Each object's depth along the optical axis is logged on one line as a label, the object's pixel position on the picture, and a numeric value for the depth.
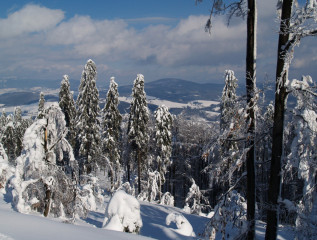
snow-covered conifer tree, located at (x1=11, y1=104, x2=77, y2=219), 11.08
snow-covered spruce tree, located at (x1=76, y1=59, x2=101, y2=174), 26.75
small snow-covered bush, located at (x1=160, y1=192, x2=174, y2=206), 27.50
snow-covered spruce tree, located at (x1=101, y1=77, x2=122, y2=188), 27.84
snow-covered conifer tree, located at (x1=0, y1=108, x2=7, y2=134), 52.17
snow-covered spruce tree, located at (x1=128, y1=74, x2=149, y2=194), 26.72
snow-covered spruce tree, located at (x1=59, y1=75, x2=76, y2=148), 28.36
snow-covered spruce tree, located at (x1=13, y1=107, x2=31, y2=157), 44.55
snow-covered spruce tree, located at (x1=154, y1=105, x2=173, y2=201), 28.97
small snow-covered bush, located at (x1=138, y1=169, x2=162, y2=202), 28.47
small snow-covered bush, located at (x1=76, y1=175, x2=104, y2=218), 13.88
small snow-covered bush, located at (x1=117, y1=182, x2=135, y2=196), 25.10
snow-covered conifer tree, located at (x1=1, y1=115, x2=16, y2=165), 41.56
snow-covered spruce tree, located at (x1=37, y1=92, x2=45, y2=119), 33.72
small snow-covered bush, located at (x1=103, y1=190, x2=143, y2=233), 9.34
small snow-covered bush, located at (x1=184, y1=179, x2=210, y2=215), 25.11
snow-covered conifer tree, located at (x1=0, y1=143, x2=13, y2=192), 16.26
